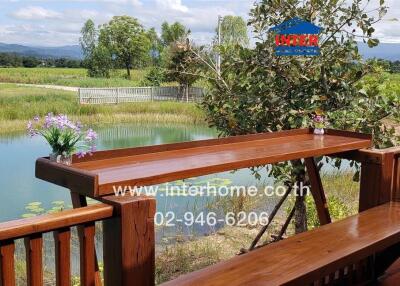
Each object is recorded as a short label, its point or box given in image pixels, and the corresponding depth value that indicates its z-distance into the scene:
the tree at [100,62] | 32.62
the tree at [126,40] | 33.28
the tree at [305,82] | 3.48
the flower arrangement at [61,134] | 1.57
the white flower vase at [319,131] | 2.73
